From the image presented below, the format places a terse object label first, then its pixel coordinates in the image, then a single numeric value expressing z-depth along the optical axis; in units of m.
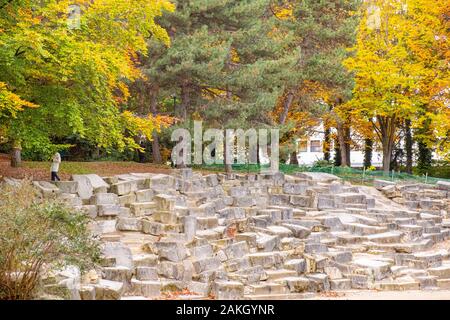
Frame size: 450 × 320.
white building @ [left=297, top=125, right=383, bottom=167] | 55.66
